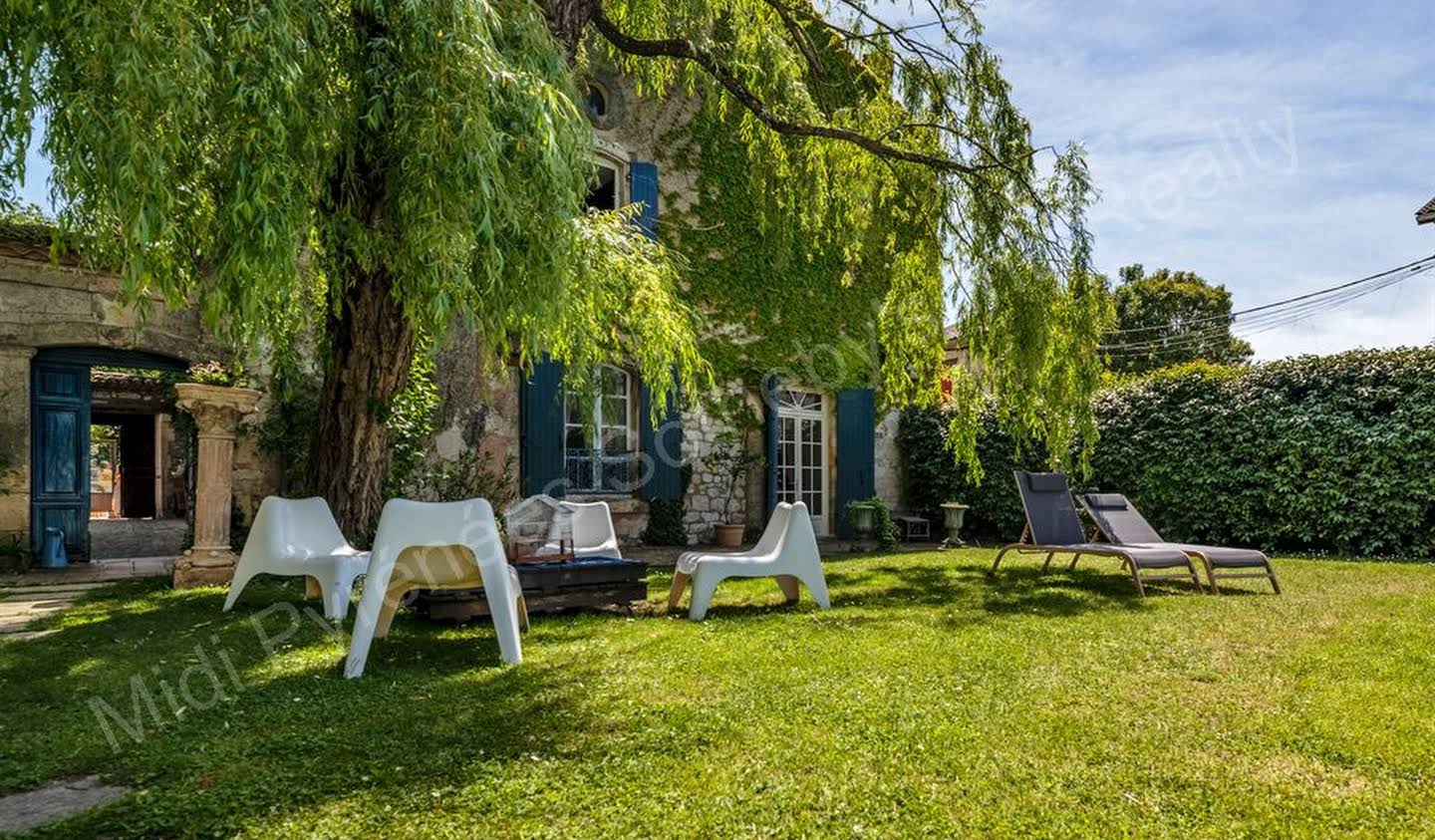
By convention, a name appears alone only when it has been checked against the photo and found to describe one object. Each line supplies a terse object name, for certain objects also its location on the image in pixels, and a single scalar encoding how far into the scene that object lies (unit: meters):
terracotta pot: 9.34
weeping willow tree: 2.62
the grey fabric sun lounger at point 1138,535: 5.51
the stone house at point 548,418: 6.86
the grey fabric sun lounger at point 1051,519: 6.30
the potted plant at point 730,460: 9.75
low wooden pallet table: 4.25
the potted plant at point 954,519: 9.75
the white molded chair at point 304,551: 4.38
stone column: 5.63
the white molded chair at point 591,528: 5.34
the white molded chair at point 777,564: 4.57
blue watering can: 6.95
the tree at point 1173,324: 24.06
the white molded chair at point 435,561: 3.23
